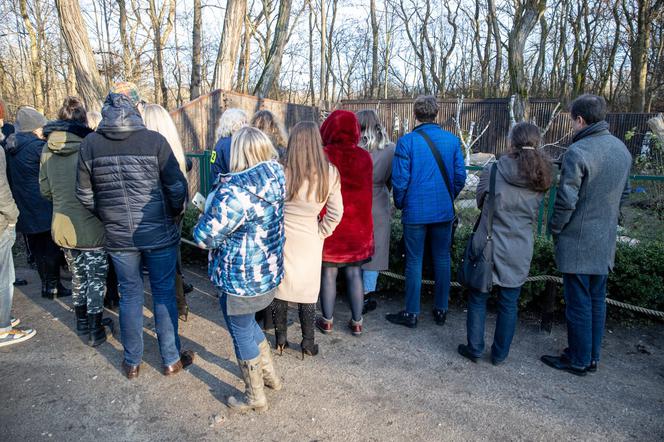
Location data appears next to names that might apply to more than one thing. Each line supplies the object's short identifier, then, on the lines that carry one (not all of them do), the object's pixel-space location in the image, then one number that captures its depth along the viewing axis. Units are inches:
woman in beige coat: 114.2
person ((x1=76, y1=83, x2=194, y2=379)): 108.7
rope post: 151.9
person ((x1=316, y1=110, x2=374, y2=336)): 132.0
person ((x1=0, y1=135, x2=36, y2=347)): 134.0
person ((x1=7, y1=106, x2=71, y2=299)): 173.5
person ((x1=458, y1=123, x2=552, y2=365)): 115.2
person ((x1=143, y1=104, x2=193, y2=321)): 126.6
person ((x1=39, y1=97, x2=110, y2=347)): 135.3
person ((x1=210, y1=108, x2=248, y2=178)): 135.9
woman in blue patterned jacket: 95.3
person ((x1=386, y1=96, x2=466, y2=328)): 144.1
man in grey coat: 115.7
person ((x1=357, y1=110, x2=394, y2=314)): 149.5
